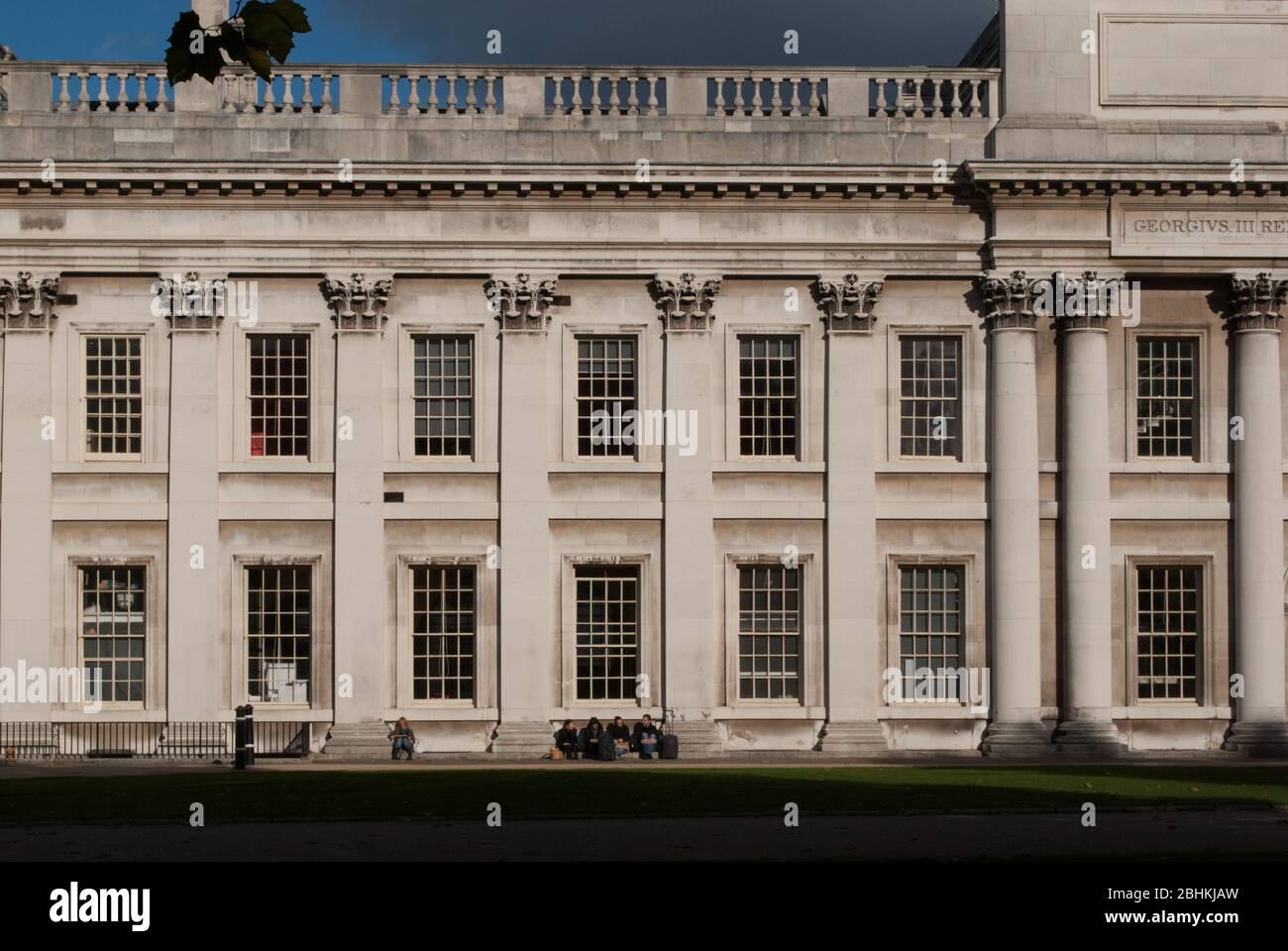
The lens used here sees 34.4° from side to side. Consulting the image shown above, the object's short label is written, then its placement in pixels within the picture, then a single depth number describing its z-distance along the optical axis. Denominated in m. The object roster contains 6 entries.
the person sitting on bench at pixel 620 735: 42.00
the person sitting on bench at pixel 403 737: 41.56
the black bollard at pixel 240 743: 38.50
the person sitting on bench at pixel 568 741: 41.81
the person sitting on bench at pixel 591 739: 41.72
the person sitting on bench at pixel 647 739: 41.50
